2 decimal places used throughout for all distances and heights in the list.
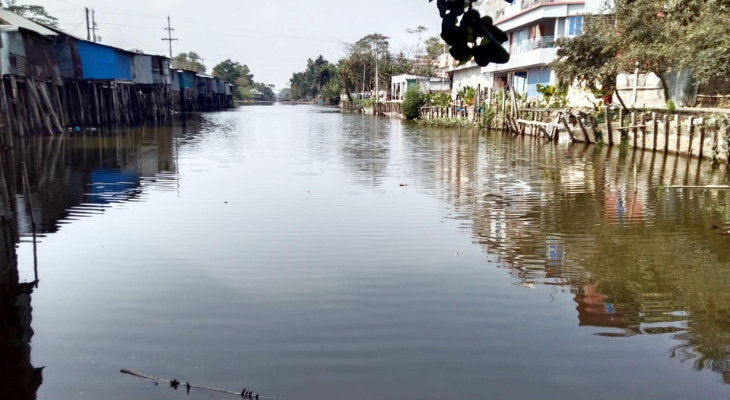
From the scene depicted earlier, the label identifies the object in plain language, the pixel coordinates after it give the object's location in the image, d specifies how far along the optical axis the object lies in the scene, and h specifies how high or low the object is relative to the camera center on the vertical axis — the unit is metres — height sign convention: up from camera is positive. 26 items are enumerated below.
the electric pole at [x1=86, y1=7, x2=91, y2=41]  51.87 +5.80
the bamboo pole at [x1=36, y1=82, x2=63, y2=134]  25.09 -0.15
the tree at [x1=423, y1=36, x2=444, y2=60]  72.46 +6.15
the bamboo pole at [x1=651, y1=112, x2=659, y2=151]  19.77 -0.77
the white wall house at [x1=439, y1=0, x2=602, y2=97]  32.84 +3.80
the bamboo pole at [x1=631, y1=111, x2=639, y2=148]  21.02 -0.99
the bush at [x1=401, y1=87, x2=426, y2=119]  45.19 +0.03
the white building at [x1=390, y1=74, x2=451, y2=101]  56.01 +1.74
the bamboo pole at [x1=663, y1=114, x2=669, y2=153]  19.17 -0.95
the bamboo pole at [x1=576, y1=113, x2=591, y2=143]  23.53 -1.03
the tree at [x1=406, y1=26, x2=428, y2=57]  70.44 +7.69
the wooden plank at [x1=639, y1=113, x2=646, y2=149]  20.50 -1.09
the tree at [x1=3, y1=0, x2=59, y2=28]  52.20 +7.39
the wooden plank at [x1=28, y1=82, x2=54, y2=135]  23.86 -0.15
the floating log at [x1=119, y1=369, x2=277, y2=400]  4.39 -1.95
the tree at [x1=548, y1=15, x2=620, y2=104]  21.81 +1.67
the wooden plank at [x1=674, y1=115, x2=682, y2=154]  18.41 -0.74
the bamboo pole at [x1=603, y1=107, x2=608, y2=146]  22.39 -0.87
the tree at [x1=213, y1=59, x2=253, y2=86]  105.00 +5.04
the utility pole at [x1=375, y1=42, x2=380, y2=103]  60.22 +0.73
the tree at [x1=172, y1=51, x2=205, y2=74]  93.81 +5.77
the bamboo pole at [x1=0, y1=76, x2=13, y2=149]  17.84 -0.05
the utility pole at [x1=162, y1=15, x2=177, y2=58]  72.56 +7.02
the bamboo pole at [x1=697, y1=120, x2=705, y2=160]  17.30 -0.92
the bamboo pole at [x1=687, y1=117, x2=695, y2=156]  17.67 -0.77
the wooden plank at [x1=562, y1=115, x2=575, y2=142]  24.03 -0.94
